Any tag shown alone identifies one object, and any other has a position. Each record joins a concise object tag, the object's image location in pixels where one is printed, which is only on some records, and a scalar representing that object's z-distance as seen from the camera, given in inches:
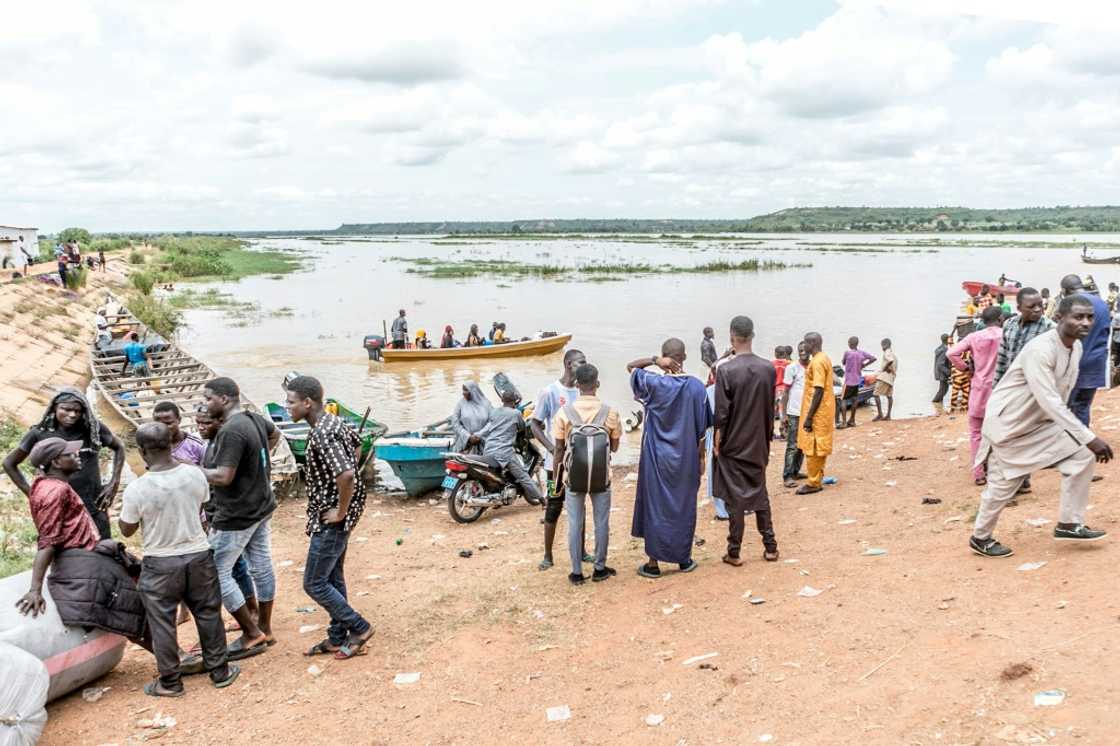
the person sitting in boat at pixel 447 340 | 839.7
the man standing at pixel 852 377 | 467.2
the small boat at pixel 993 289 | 972.6
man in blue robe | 202.4
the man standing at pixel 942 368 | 504.6
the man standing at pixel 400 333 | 827.4
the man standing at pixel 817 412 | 272.8
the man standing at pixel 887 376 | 493.7
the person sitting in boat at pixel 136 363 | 613.6
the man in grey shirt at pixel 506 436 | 313.6
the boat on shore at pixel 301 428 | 350.3
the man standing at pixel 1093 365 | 217.5
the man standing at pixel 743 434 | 208.2
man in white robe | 167.8
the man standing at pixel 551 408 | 231.0
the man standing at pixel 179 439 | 186.7
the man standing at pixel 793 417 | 320.5
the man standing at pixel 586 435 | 203.5
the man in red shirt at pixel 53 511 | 155.6
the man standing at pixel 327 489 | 164.4
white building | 1333.3
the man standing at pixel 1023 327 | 219.5
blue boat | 345.7
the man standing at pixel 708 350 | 463.2
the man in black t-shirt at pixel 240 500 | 164.9
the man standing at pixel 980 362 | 250.7
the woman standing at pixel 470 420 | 320.5
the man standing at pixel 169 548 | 150.6
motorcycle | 306.0
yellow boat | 822.5
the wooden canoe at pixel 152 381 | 516.7
